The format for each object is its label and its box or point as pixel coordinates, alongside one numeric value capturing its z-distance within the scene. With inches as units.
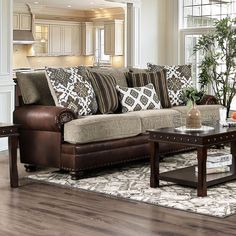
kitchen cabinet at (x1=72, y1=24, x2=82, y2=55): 585.0
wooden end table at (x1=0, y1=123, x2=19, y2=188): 189.2
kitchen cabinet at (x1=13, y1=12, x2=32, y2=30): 512.2
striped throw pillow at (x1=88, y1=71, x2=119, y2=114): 244.4
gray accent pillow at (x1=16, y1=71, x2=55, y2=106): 228.5
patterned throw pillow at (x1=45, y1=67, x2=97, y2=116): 224.2
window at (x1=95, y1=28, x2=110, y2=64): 589.6
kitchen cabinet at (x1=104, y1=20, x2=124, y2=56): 551.2
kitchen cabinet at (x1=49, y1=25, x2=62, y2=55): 561.0
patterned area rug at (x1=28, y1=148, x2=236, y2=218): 170.2
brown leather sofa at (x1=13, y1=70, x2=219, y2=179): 207.5
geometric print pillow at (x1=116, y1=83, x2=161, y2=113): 250.5
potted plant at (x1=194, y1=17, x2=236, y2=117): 310.9
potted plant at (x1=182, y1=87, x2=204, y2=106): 195.8
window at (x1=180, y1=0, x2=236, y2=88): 358.3
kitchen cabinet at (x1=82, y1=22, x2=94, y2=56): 588.4
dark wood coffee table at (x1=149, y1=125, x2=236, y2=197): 179.9
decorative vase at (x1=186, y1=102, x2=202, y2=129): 196.4
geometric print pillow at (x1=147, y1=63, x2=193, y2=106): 281.6
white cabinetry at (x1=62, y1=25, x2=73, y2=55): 573.0
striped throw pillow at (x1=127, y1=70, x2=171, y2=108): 267.9
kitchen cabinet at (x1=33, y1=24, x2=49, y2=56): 551.5
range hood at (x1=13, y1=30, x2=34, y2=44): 506.3
